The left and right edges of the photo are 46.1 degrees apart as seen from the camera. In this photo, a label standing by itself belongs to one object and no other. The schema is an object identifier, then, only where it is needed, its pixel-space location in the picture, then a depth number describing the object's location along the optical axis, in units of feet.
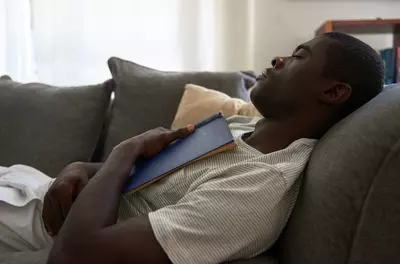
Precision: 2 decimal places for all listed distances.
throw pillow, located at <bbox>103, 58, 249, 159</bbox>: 6.15
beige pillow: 5.53
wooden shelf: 7.40
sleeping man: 2.62
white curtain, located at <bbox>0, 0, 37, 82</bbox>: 8.57
